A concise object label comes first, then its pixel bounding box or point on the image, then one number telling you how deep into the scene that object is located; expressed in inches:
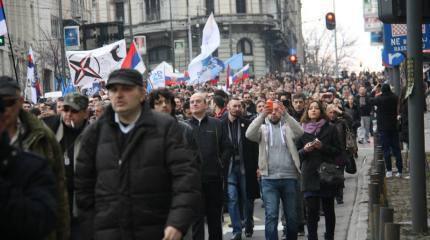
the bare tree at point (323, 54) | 5610.2
